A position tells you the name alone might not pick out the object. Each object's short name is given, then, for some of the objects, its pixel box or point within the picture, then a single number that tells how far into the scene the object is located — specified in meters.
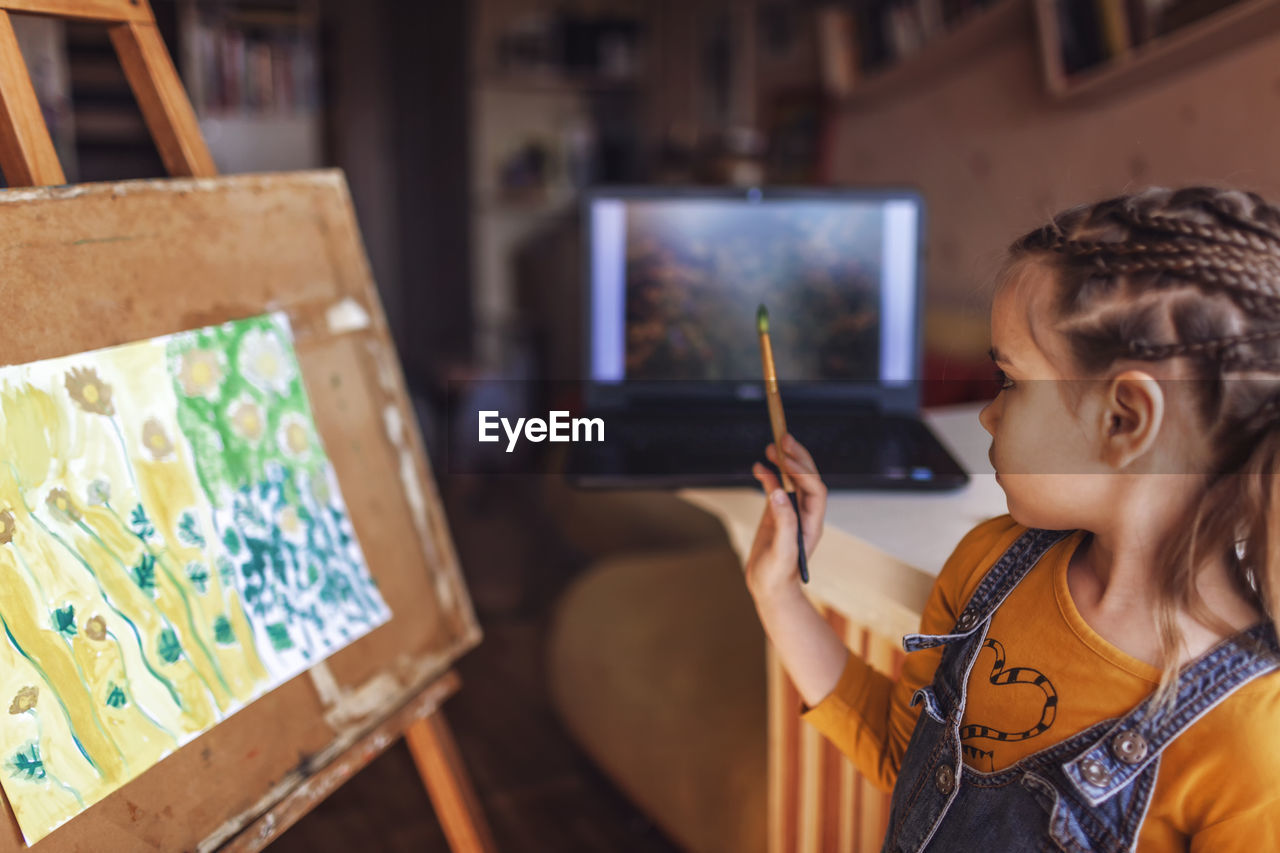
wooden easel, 0.67
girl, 0.50
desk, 0.80
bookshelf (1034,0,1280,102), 1.43
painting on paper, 0.61
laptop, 1.21
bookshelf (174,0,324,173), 3.55
